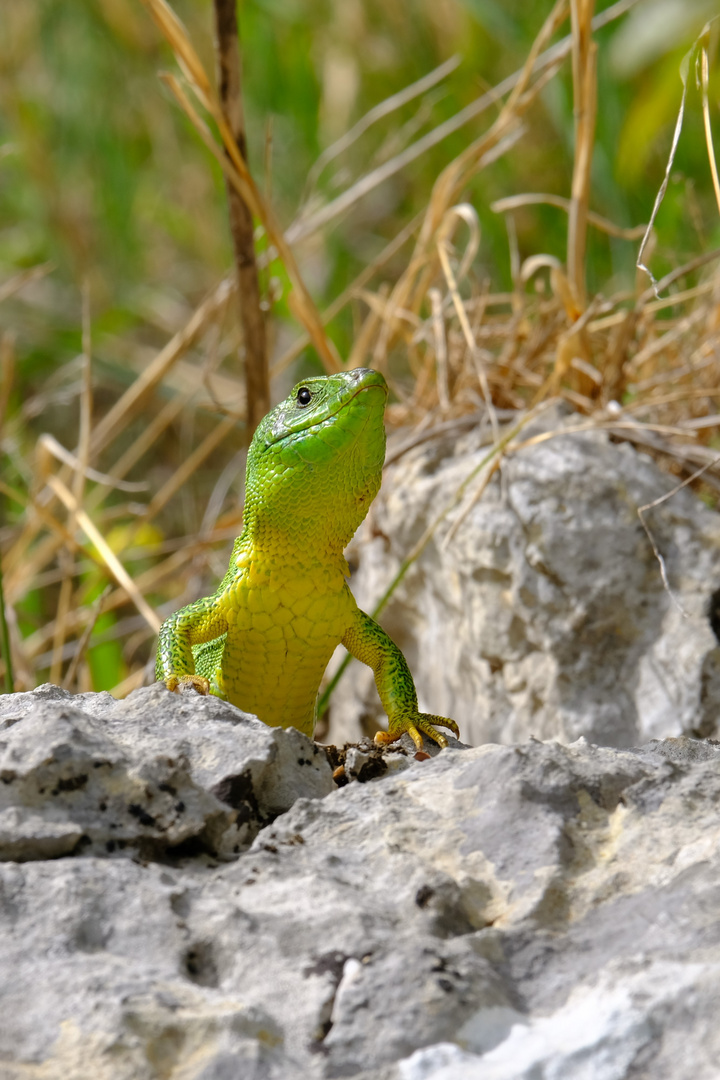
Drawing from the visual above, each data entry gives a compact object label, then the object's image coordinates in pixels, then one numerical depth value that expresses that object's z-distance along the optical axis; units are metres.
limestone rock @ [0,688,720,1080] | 2.28
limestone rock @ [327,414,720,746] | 6.10
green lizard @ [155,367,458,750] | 4.91
